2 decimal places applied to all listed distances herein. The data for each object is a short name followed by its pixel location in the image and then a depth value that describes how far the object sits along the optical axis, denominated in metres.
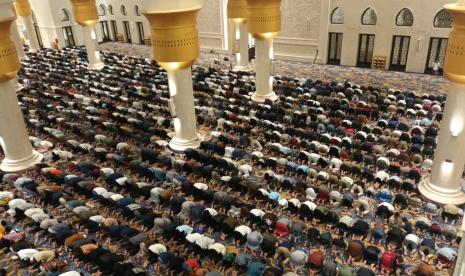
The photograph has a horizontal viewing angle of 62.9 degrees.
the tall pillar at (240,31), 22.42
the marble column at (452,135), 9.21
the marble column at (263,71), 18.19
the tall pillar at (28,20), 28.14
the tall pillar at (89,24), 24.12
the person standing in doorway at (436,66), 22.13
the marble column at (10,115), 11.95
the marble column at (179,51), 12.00
